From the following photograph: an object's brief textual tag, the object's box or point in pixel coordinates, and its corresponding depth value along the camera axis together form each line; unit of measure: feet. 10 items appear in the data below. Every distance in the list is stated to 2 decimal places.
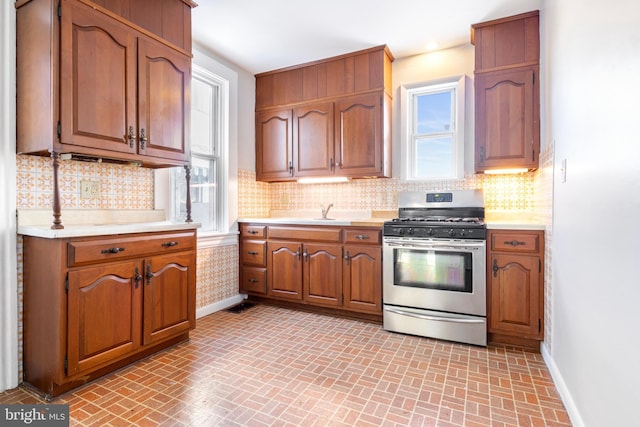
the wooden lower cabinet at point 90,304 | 5.93
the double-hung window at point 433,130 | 10.79
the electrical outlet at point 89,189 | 7.59
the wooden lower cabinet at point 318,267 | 10.05
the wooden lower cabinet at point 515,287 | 8.07
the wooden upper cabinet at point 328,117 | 11.02
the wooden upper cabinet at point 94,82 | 6.03
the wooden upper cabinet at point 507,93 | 8.94
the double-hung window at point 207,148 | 10.89
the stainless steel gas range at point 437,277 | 8.54
